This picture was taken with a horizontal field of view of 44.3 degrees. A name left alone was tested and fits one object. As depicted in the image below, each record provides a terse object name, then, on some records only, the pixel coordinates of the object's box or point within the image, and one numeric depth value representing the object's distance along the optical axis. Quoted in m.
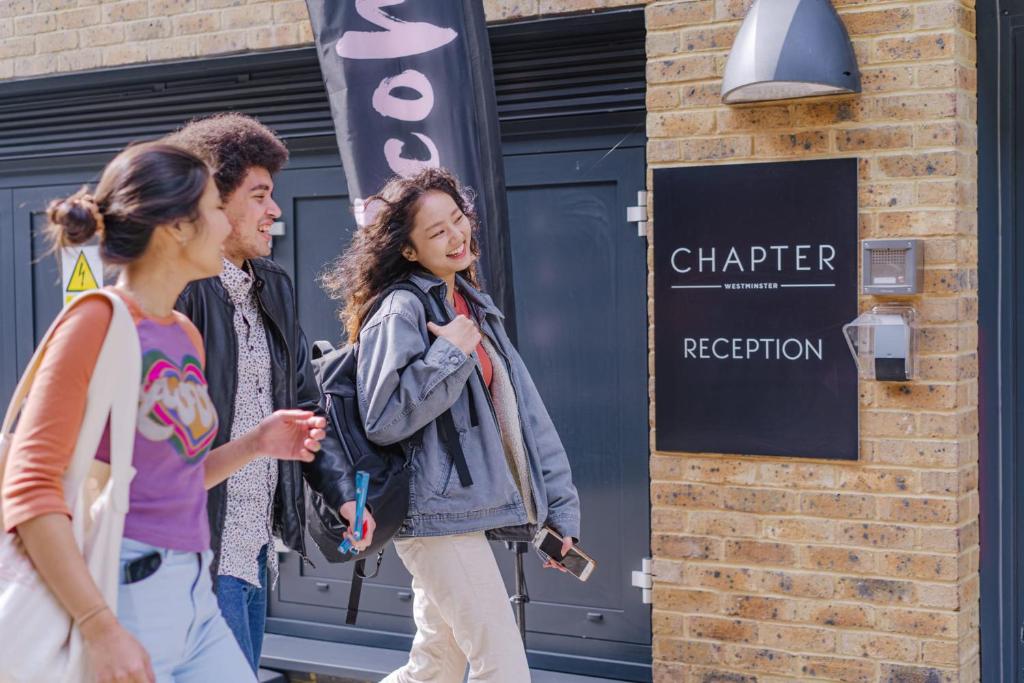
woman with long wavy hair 3.25
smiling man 2.92
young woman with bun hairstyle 2.00
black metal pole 4.14
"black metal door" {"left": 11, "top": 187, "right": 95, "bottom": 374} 6.21
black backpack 3.18
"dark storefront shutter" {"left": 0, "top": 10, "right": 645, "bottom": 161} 4.76
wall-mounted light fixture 3.90
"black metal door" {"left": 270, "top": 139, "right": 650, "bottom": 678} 4.83
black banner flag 3.70
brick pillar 3.94
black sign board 4.10
